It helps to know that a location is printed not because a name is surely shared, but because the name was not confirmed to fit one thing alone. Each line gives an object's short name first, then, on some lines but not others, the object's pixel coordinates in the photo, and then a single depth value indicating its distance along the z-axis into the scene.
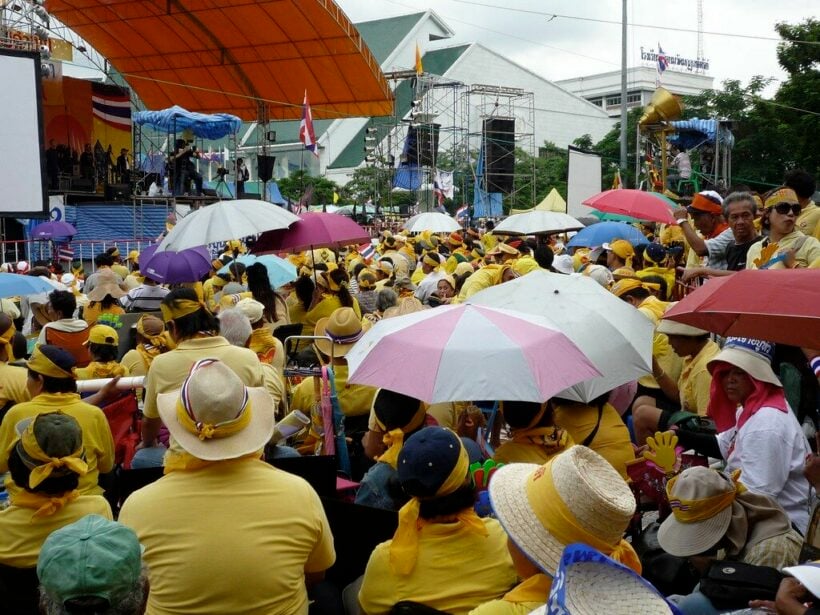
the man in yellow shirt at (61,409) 4.11
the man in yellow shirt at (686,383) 5.00
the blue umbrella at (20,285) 6.73
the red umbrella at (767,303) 3.23
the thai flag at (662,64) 71.80
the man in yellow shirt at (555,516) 2.32
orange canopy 25.50
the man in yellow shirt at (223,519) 2.70
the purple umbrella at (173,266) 8.31
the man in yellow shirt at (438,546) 2.78
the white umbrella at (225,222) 7.07
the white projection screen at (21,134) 9.14
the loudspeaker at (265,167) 24.95
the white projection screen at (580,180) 15.63
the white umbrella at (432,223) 15.48
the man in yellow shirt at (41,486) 3.30
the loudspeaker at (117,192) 26.58
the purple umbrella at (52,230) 19.86
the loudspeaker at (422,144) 33.18
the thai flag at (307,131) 20.53
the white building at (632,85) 86.44
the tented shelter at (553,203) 17.02
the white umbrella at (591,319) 4.45
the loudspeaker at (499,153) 34.19
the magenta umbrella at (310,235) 7.78
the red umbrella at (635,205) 8.38
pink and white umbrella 3.74
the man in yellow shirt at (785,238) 5.18
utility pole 28.09
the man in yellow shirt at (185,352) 4.35
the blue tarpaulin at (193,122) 23.77
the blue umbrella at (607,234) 10.99
